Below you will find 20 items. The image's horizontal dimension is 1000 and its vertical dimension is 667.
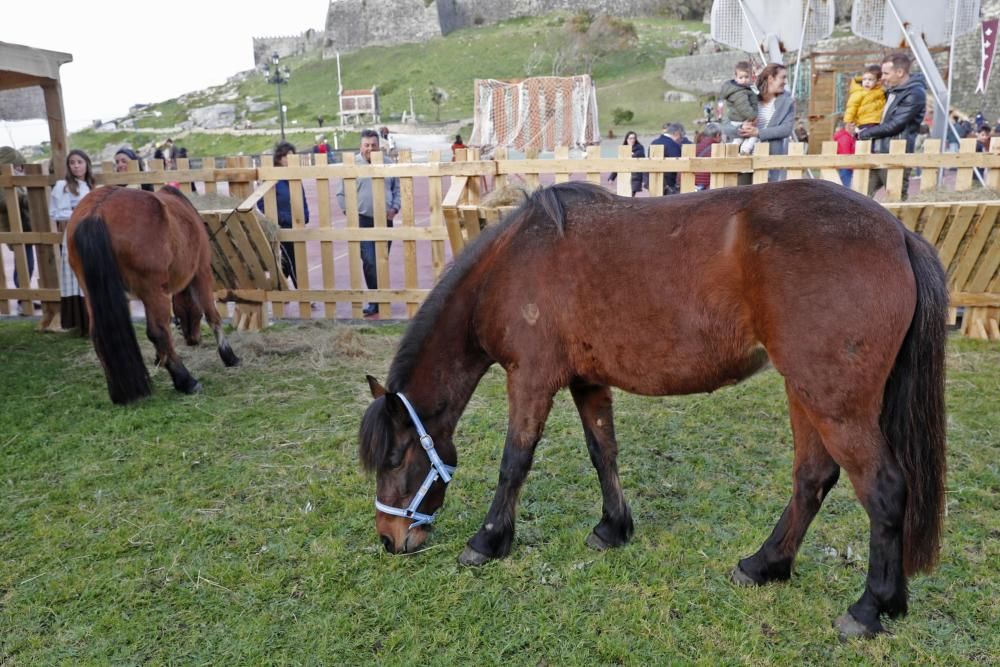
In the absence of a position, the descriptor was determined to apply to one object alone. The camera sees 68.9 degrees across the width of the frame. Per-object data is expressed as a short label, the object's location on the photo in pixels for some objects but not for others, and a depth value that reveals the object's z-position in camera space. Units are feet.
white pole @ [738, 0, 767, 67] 38.55
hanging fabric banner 49.73
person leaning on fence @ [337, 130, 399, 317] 27.66
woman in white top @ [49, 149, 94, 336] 25.89
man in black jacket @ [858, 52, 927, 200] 23.36
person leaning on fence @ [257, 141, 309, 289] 27.58
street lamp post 146.23
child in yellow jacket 27.37
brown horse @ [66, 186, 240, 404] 17.95
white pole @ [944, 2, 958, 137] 30.76
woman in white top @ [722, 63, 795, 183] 24.61
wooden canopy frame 24.17
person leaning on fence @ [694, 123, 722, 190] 25.67
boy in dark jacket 26.76
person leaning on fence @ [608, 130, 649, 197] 43.57
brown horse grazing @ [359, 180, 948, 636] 8.79
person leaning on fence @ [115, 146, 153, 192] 28.91
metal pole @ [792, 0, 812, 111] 36.83
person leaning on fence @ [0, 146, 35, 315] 29.68
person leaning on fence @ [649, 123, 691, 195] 25.81
